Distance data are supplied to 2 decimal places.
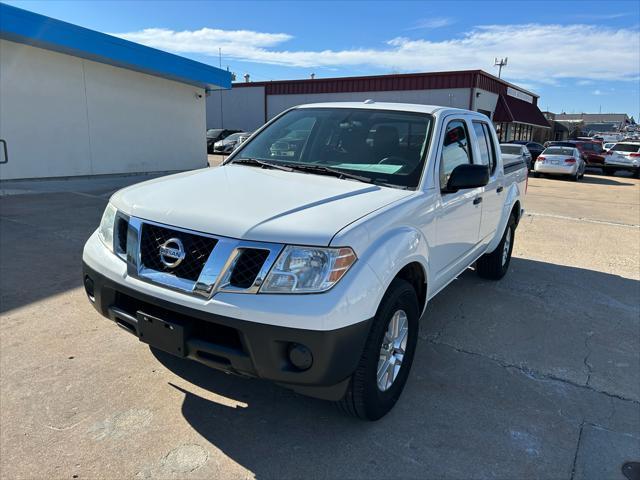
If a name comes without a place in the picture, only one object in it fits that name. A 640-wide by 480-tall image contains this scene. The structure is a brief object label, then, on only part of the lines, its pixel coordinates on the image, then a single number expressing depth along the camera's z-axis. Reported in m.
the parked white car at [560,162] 20.67
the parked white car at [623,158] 23.92
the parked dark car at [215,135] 28.27
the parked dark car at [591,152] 25.88
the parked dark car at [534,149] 26.30
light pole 58.12
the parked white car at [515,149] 17.92
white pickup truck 2.27
